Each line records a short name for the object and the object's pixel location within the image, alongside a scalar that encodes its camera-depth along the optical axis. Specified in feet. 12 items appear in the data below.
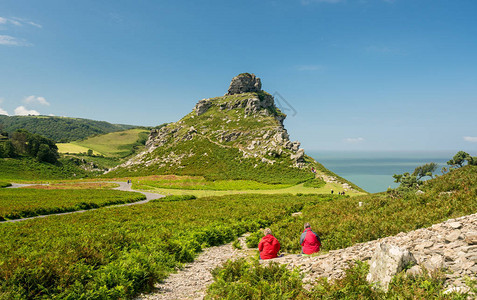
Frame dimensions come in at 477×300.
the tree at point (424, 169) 129.74
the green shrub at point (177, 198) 159.74
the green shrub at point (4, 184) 223.71
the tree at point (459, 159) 120.85
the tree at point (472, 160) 106.73
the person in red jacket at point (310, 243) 40.47
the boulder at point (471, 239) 24.97
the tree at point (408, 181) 99.30
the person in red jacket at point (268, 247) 41.52
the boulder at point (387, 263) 24.48
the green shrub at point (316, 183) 230.89
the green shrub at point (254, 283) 25.41
